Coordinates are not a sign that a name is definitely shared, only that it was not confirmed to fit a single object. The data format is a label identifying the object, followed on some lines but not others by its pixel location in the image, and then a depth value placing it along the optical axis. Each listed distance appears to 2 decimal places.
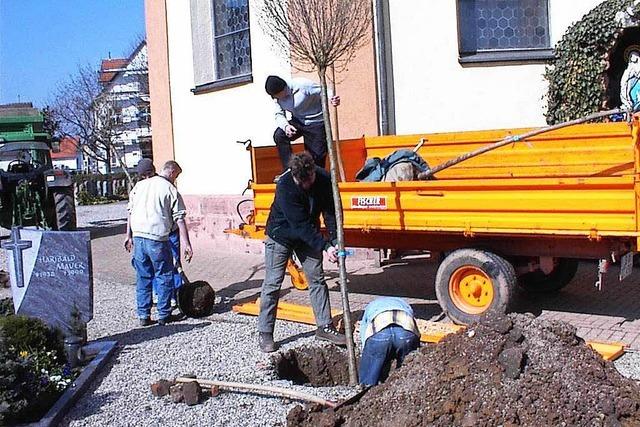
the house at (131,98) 38.62
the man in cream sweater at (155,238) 8.05
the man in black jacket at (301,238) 6.47
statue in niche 9.81
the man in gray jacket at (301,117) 8.32
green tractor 14.75
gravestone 6.75
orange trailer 6.36
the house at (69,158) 65.60
